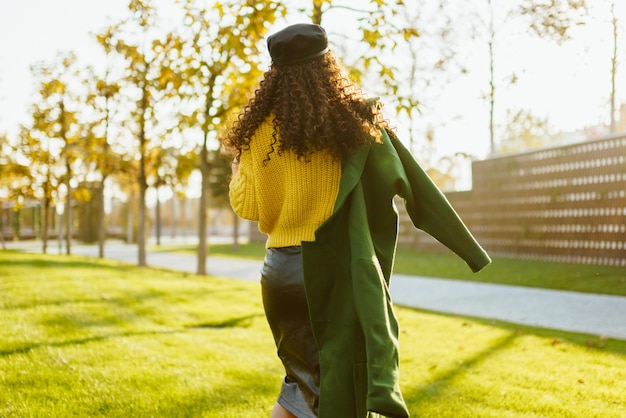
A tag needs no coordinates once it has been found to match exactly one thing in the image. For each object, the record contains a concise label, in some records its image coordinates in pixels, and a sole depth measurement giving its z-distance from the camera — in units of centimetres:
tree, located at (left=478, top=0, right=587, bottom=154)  1012
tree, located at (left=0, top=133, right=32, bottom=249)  1972
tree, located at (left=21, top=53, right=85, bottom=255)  1989
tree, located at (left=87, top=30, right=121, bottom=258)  1493
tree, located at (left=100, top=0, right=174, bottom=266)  1502
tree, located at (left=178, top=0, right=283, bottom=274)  616
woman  203
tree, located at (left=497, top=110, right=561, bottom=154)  2487
